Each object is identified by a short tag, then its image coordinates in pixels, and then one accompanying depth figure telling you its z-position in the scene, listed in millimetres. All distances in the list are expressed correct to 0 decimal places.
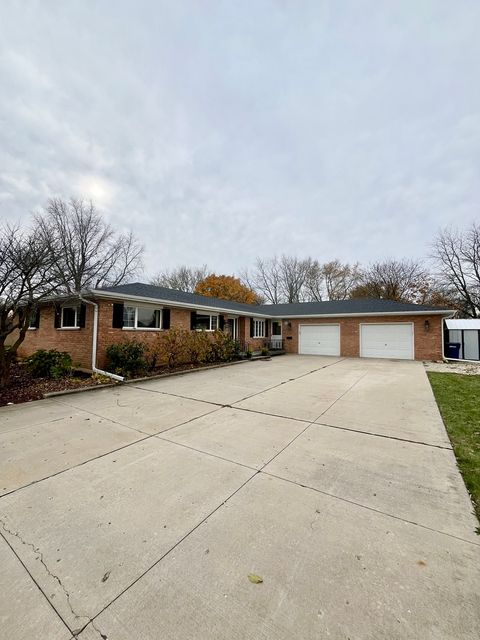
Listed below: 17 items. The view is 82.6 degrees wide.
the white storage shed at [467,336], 16625
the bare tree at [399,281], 26719
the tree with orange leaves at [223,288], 29141
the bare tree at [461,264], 22672
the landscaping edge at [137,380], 6824
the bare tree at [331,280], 30219
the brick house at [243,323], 9297
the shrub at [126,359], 8734
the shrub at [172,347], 10422
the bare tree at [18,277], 7242
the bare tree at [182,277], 33531
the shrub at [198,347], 11414
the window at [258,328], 17578
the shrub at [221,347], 12414
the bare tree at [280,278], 32031
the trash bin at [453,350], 15211
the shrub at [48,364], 8430
